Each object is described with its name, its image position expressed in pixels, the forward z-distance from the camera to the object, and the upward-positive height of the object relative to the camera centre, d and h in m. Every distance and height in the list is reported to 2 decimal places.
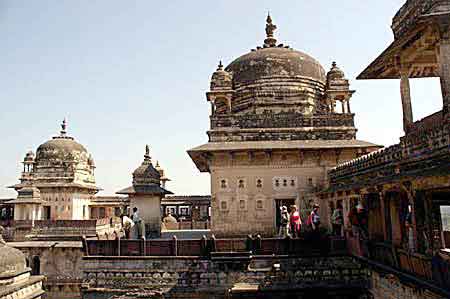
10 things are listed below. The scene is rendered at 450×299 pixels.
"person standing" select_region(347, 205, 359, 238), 12.32 -0.40
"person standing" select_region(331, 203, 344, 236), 14.87 -0.50
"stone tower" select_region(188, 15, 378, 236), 17.56 +2.23
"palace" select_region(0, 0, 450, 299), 9.23 +0.27
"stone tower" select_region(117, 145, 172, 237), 20.72 +0.85
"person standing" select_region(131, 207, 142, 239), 16.98 -0.64
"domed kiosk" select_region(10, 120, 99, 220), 34.09 +2.99
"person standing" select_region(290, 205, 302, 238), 14.91 -0.59
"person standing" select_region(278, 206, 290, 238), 15.21 -0.58
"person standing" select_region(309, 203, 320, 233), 14.72 -0.47
